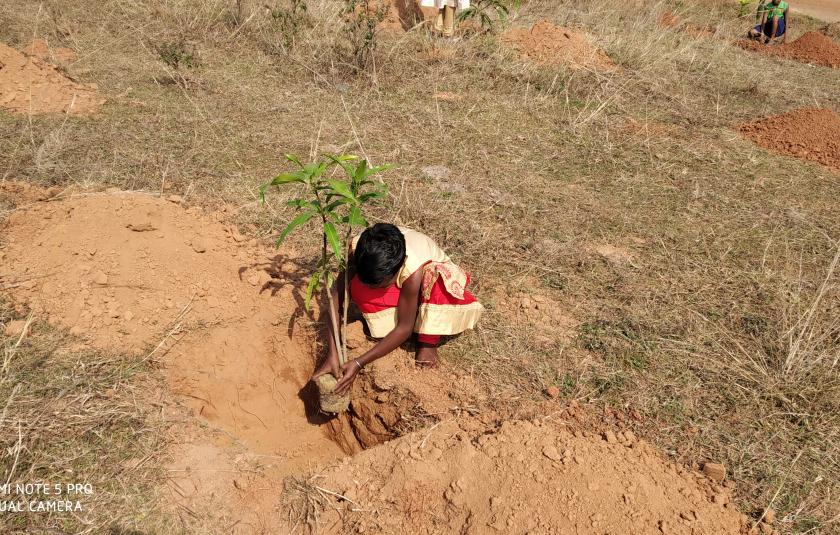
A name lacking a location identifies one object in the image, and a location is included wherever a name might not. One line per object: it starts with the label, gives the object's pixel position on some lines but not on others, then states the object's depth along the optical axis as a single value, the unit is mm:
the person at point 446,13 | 6355
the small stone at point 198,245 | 2779
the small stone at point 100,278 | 2531
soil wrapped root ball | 2275
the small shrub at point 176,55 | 4965
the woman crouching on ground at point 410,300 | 2271
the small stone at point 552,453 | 2023
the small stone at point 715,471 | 2045
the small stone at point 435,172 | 3822
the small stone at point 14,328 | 2322
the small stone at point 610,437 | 2141
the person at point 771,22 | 8547
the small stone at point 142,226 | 2734
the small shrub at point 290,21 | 5539
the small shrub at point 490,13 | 5959
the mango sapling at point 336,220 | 1941
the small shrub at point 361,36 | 5125
